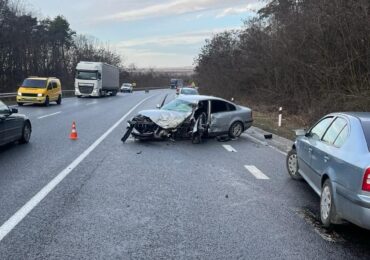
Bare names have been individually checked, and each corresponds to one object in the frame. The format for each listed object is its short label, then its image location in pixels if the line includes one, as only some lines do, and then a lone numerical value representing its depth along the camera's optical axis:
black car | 11.37
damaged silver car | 13.98
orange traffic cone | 14.22
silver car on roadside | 4.94
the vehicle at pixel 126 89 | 77.69
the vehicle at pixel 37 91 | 30.86
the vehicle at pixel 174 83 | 117.11
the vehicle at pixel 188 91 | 33.72
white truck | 45.50
